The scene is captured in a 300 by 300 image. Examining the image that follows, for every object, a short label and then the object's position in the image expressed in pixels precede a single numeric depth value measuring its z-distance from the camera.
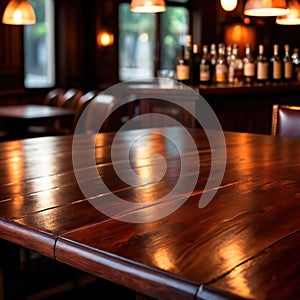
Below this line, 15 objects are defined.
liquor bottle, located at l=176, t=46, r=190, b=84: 4.14
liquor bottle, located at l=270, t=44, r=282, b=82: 4.67
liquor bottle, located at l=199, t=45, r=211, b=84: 4.17
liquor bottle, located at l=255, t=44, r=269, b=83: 4.50
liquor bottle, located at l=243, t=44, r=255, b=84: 4.47
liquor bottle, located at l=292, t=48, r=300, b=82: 5.21
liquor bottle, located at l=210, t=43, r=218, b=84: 4.48
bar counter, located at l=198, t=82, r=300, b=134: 3.93
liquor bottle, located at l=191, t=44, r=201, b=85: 4.28
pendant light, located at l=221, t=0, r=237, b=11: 2.72
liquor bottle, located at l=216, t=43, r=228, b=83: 4.29
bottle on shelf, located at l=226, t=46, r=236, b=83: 4.66
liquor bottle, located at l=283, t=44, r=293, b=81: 4.77
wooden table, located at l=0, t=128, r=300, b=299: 0.78
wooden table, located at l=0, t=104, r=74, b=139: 4.16
